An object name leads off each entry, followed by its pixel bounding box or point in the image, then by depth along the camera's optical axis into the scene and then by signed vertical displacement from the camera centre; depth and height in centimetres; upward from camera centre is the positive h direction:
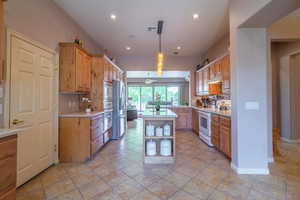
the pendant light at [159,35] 352 +185
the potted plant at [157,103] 352 -4
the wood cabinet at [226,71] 368 +77
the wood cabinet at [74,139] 302 -75
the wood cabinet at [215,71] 422 +90
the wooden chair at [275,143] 330 -93
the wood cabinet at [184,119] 601 -71
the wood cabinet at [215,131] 351 -72
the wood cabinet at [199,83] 557 +72
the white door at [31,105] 212 -5
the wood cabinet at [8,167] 136 -61
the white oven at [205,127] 402 -74
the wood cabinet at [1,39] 154 +64
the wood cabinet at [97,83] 402 +51
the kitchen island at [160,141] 294 -78
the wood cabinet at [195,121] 522 -70
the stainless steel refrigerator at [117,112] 471 -33
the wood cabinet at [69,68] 304 +71
